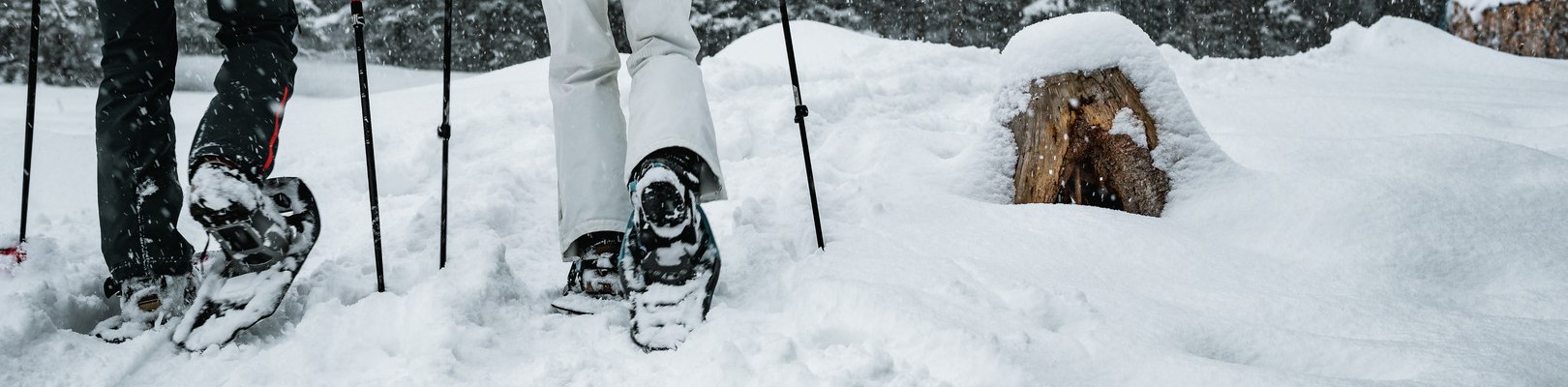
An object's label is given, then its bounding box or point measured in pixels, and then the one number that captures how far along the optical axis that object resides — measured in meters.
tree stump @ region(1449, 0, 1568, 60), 6.73
